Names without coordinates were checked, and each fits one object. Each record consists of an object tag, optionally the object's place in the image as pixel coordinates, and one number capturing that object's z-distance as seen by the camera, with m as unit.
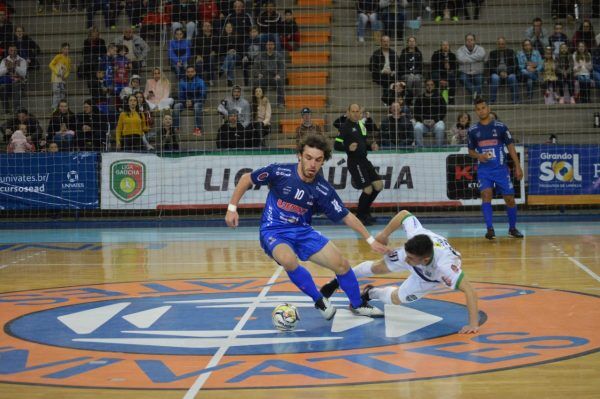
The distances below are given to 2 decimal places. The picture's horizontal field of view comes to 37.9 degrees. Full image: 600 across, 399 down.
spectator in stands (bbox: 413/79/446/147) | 19.48
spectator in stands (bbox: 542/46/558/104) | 20.77
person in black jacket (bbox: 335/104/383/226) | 16.42
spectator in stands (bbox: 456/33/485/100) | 20.86
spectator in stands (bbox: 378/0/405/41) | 21.94
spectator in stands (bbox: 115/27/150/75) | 21.31
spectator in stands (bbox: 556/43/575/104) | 20.86
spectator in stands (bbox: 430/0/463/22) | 22.48
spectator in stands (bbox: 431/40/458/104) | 20.56
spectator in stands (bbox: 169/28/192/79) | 21.17
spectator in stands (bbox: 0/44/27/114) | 21.47
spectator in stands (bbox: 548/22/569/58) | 21.17
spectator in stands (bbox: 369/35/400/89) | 20.70
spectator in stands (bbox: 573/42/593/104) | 20.72
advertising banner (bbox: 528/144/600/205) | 17.92
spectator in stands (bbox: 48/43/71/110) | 21.28
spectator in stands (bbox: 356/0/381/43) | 22.22
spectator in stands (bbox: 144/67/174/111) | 20.36
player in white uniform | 7.23
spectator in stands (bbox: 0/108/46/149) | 19.35
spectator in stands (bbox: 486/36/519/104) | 20.73
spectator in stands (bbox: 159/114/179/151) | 19.33
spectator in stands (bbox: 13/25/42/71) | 21.97
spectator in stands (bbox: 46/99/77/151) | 19.14
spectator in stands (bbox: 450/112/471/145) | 18.72
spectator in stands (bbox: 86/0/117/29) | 22.91
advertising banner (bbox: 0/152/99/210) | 18.31
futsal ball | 7.39
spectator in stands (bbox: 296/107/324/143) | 17.67
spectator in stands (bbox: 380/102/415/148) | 19.05
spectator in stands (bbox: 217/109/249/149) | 19.06
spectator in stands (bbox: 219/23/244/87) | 21.03
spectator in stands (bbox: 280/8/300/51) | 21.64
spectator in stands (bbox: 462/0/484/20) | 22.50
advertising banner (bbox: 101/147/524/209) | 18.00
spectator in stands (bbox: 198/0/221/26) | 21.83
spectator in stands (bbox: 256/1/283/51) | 21.36
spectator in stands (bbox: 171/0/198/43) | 22.00
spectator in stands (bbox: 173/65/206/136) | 20.42
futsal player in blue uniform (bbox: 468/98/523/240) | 14.58
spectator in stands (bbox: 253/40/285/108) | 20.89
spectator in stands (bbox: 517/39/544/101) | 20.70
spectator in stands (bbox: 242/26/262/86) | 20.83
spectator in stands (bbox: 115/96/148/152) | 19.17
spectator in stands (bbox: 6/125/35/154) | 18.97
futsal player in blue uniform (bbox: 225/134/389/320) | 7.99
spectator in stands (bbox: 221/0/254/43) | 21.25
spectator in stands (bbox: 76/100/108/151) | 19.22
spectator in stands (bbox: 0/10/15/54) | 21.98
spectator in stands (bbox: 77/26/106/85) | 21.41
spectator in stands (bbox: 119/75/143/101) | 20.19
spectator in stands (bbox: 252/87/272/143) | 19.53
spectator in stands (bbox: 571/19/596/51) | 21.12
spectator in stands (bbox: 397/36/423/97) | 20.11
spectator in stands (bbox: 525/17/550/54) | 21.11
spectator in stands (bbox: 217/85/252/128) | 19.70
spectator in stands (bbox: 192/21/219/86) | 21.25
